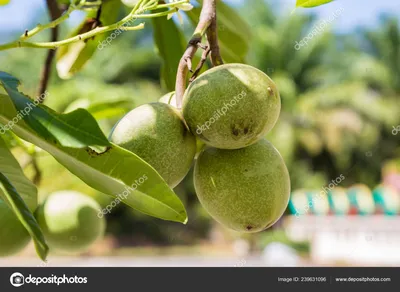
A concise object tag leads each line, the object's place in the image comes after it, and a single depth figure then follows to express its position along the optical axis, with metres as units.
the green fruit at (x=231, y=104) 0.64
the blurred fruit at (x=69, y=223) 0.88
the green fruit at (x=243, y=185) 0.68
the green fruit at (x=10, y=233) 0.83
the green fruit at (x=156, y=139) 0.65
